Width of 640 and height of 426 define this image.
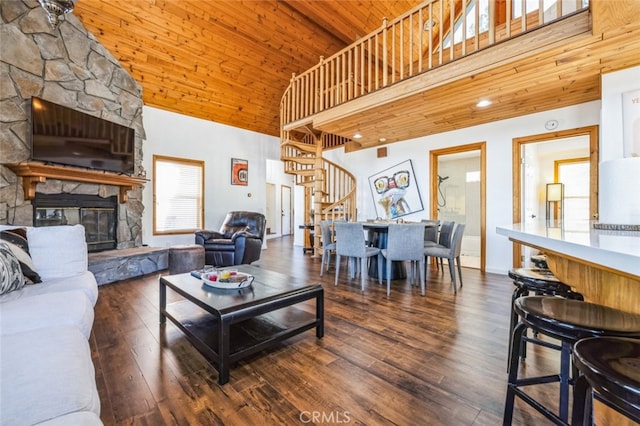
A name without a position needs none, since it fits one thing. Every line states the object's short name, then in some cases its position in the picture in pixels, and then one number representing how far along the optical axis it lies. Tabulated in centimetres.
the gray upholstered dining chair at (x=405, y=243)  329
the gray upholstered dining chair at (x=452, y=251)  334
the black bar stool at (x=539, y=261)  218
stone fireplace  335
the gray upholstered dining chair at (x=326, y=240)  400
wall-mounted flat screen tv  344
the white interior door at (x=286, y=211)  1045
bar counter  68
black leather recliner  454
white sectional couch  74
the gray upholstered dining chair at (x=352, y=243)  340
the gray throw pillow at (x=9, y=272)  165
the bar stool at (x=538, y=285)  159
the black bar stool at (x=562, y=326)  95
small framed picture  643
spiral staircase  566
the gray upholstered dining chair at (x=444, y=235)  393
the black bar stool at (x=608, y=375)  62
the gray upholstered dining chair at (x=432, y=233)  427
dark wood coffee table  166
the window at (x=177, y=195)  539
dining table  394
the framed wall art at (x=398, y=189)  543
